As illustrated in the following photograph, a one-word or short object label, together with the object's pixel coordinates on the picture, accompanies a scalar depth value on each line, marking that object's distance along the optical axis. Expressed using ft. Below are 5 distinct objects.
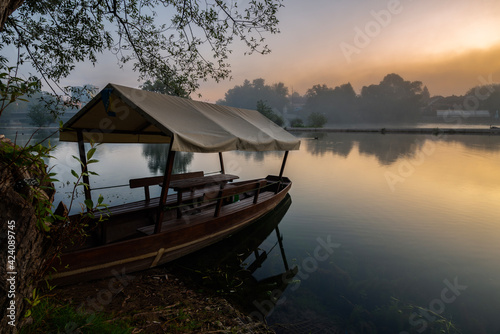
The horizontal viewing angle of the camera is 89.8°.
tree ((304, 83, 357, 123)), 485.15
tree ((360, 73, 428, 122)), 440.04
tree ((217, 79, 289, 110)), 599.98
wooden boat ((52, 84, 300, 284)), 14.28
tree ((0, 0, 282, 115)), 21.63
